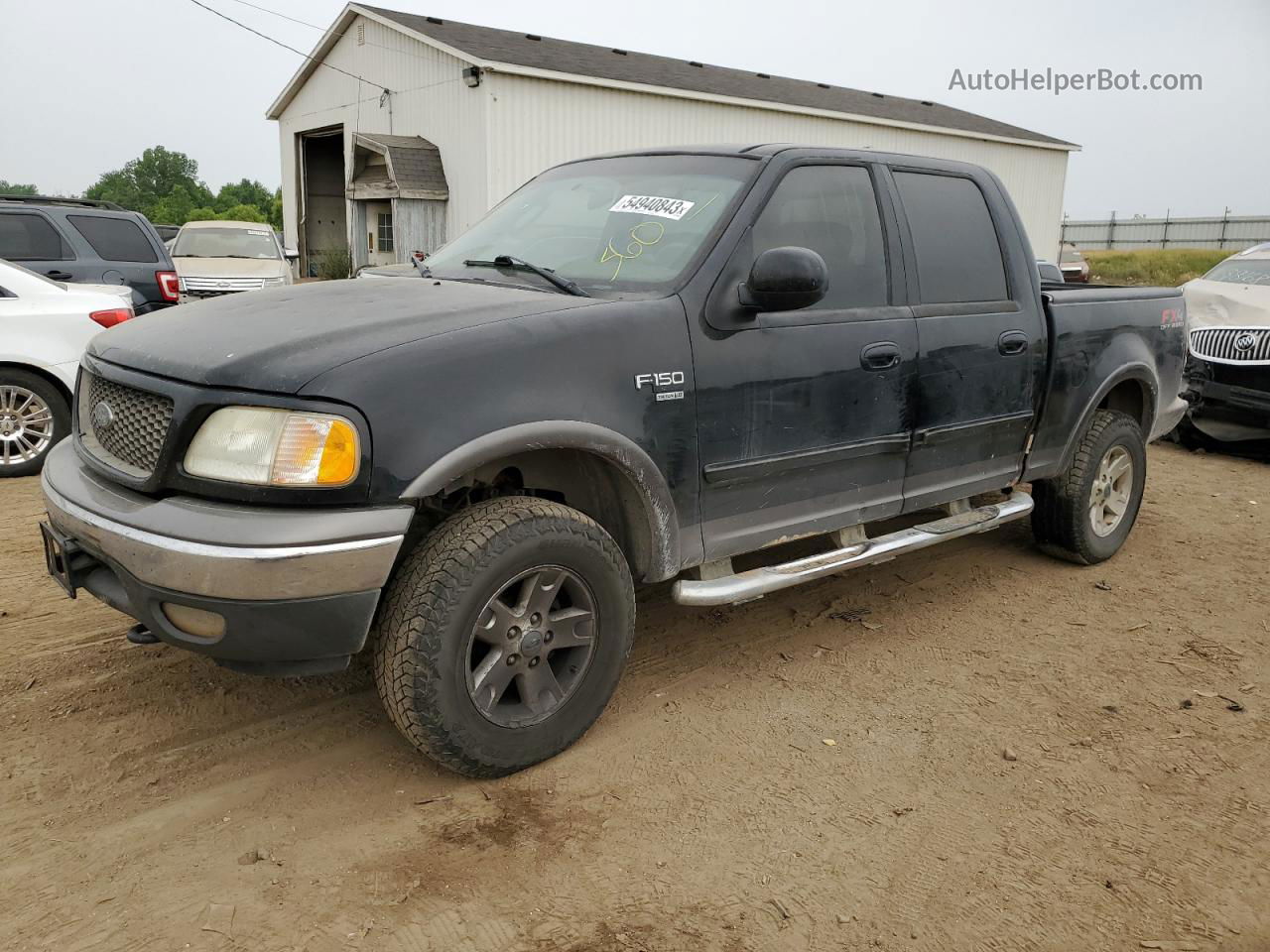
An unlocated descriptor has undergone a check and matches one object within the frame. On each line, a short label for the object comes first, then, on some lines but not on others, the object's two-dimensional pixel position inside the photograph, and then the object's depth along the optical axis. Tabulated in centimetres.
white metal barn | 1830
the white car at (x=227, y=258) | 1390
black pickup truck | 268
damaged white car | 839
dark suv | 909
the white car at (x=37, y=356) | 678
